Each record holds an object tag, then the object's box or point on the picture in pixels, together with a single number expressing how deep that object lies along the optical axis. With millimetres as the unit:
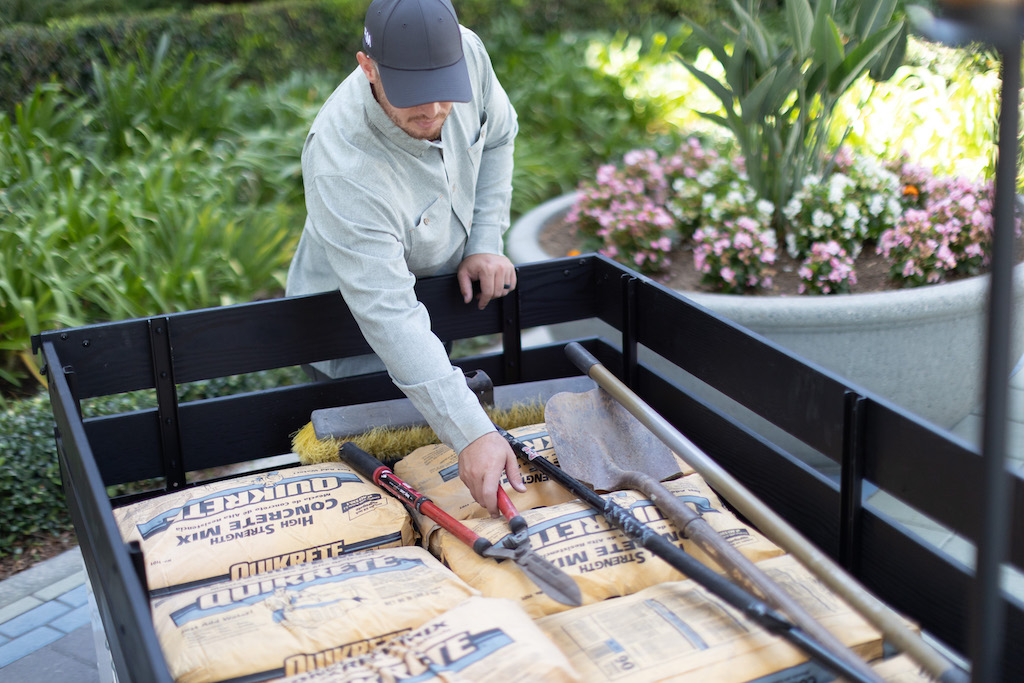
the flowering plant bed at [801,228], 3672
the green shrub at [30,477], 3303
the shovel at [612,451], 1890
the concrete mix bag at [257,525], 1891
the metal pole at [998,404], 732
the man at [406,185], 1934
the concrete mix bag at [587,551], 1761
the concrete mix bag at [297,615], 1585
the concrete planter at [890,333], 3271
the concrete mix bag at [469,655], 1446
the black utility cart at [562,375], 1590
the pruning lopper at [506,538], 1695
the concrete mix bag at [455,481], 2062
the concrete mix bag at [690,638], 1481
